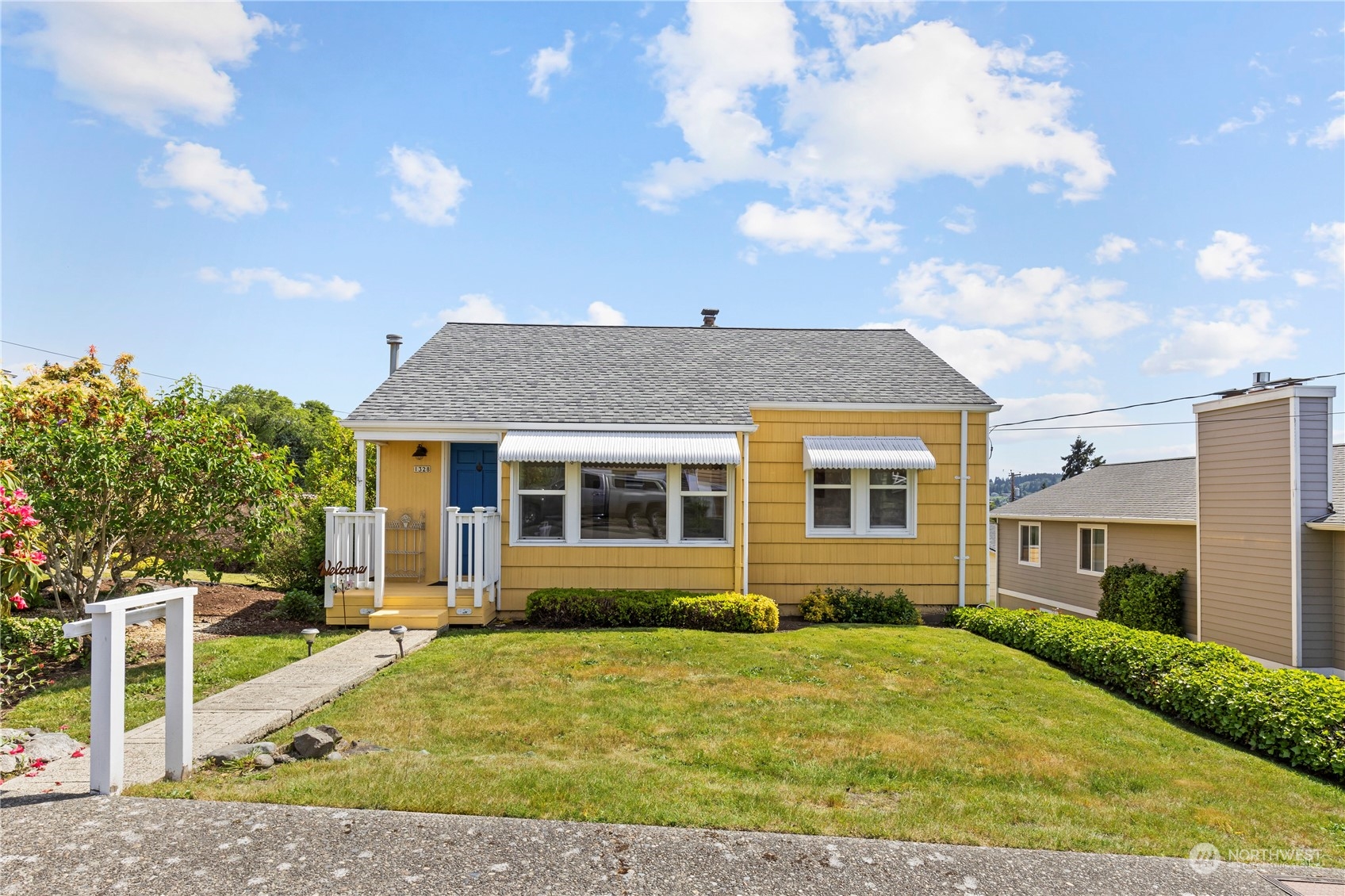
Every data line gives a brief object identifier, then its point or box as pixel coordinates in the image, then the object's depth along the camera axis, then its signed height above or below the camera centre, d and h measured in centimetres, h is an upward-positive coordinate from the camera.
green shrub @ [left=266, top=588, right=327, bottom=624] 1149 -229
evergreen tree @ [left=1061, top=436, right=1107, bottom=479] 6059 +183
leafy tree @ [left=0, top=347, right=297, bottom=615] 775 -12
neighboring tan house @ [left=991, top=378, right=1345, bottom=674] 1157 -94
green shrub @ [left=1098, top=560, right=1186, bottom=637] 1587 -287
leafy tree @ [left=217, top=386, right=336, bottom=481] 3934 +300
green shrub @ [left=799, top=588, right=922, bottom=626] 1246 -239
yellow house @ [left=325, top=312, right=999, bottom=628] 1173 -13
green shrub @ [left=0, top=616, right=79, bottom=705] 739 -203
